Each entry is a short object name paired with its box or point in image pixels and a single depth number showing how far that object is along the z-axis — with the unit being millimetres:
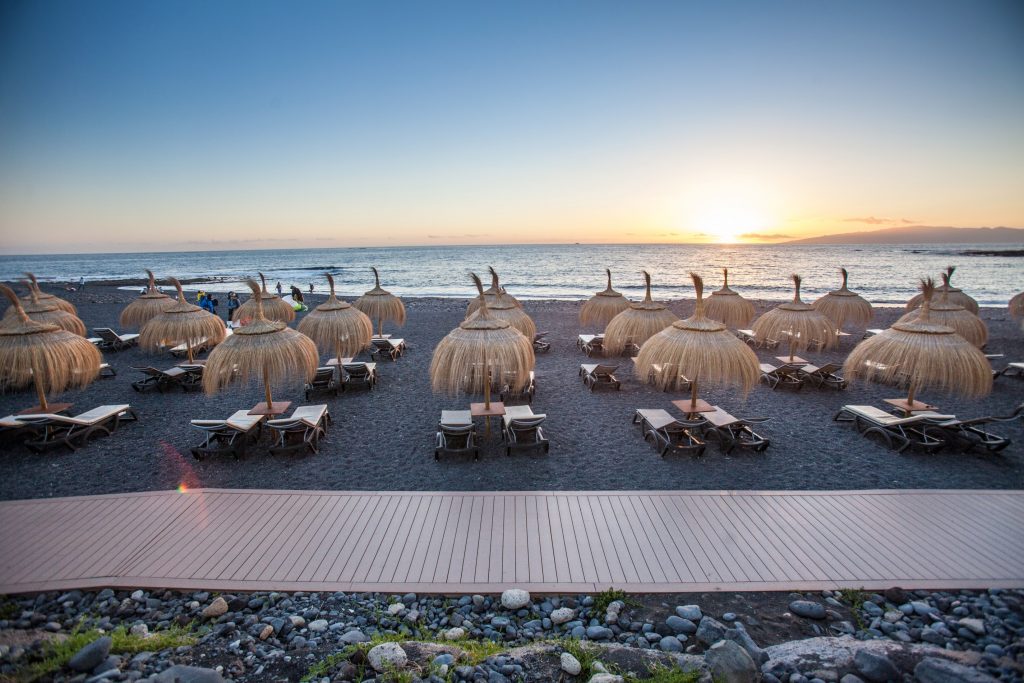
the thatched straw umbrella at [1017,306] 14953
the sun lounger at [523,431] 7531
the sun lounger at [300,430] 7555
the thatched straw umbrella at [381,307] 14703
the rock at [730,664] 3209
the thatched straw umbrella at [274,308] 15539
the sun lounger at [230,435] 7354
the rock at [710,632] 3787
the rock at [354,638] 3772
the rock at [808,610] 4056
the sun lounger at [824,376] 10477
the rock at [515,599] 4172
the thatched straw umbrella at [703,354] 7453
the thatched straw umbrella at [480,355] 7559
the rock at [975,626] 3857
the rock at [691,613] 4016
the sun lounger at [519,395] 10164
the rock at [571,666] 3336
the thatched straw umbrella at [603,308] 14664
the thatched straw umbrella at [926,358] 7219
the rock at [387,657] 3389
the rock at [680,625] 3904
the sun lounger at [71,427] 7582
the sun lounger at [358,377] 11008
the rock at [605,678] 3180
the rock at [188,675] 3156
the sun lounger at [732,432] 7449
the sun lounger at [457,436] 7250
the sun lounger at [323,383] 10727
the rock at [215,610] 4133
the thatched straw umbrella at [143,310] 14742
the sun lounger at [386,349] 13820
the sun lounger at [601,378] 10781
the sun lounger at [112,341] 14477
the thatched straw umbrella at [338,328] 10742
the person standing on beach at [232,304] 20977
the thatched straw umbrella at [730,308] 15484
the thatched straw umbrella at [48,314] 11859
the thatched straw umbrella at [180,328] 11586
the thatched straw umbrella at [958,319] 11242
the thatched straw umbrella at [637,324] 11539
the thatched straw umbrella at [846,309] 13945
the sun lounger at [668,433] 7418
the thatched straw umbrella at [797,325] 11727
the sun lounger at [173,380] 10812
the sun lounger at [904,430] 7383
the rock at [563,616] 4035
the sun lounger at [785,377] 10723
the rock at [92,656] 3400
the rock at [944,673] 3027
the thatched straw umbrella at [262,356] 7625
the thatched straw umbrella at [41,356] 7746
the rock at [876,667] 3234
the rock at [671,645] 3703
